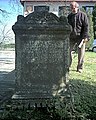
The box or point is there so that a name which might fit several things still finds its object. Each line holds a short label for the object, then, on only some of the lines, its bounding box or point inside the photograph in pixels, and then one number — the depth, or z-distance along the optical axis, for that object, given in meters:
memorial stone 2.30
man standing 3.74
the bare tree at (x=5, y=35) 3.82
